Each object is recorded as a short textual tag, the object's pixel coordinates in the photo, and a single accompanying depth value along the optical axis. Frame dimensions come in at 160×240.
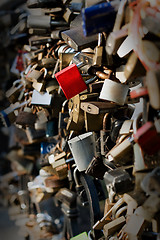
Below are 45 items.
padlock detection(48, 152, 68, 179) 1.20
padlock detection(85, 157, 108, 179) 1.00
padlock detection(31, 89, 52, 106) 1.22
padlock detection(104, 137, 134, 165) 0.81
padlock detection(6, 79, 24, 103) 1.42
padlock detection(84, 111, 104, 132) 0.98
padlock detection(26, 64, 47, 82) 1.21
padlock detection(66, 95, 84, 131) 1.02
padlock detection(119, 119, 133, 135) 0.85
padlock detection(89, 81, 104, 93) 0.98
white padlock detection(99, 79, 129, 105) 0.89
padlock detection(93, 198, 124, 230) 0.91
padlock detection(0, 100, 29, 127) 1.40
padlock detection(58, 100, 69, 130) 1.15
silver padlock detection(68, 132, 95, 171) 1.06
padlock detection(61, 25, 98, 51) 0.93
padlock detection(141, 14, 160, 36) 0.65
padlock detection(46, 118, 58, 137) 1.35
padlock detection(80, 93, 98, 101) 0.98
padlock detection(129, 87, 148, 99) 0.69
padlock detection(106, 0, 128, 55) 0.73
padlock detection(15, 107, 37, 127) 1.31
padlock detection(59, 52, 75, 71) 1.08
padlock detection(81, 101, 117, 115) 0.91
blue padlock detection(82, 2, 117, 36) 0.72
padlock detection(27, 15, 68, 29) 1.25
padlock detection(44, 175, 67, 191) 1.29
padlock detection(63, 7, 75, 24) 1.17
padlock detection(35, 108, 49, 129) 1.28
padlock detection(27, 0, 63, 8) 1.22
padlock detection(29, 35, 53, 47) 1.29
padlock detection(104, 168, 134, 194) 0.80
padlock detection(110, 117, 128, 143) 0.92
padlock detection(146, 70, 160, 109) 0.63
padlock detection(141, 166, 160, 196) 0.70
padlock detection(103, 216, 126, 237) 0.90
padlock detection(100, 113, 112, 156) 0.95
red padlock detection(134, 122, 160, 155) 0.71
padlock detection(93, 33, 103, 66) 0.90
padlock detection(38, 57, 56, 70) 1.21
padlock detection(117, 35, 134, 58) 0.80
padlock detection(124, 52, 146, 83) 0.69
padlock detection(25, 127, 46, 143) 1.59
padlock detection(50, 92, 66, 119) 1.22
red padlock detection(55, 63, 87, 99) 0.97
